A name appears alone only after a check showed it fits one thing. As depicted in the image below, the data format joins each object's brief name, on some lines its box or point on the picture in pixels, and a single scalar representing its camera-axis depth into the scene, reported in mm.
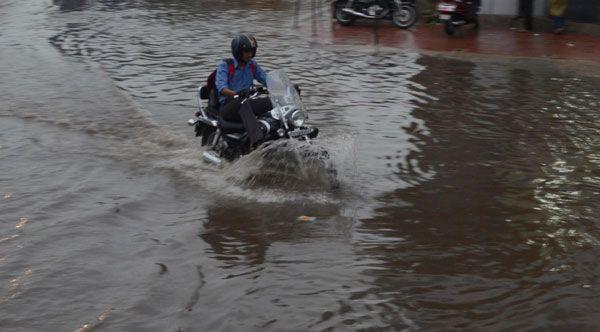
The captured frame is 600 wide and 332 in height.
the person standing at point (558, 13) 17875
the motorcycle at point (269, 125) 8406
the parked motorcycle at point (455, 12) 18500
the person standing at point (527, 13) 18562
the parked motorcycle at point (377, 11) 20172
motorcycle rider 8547
